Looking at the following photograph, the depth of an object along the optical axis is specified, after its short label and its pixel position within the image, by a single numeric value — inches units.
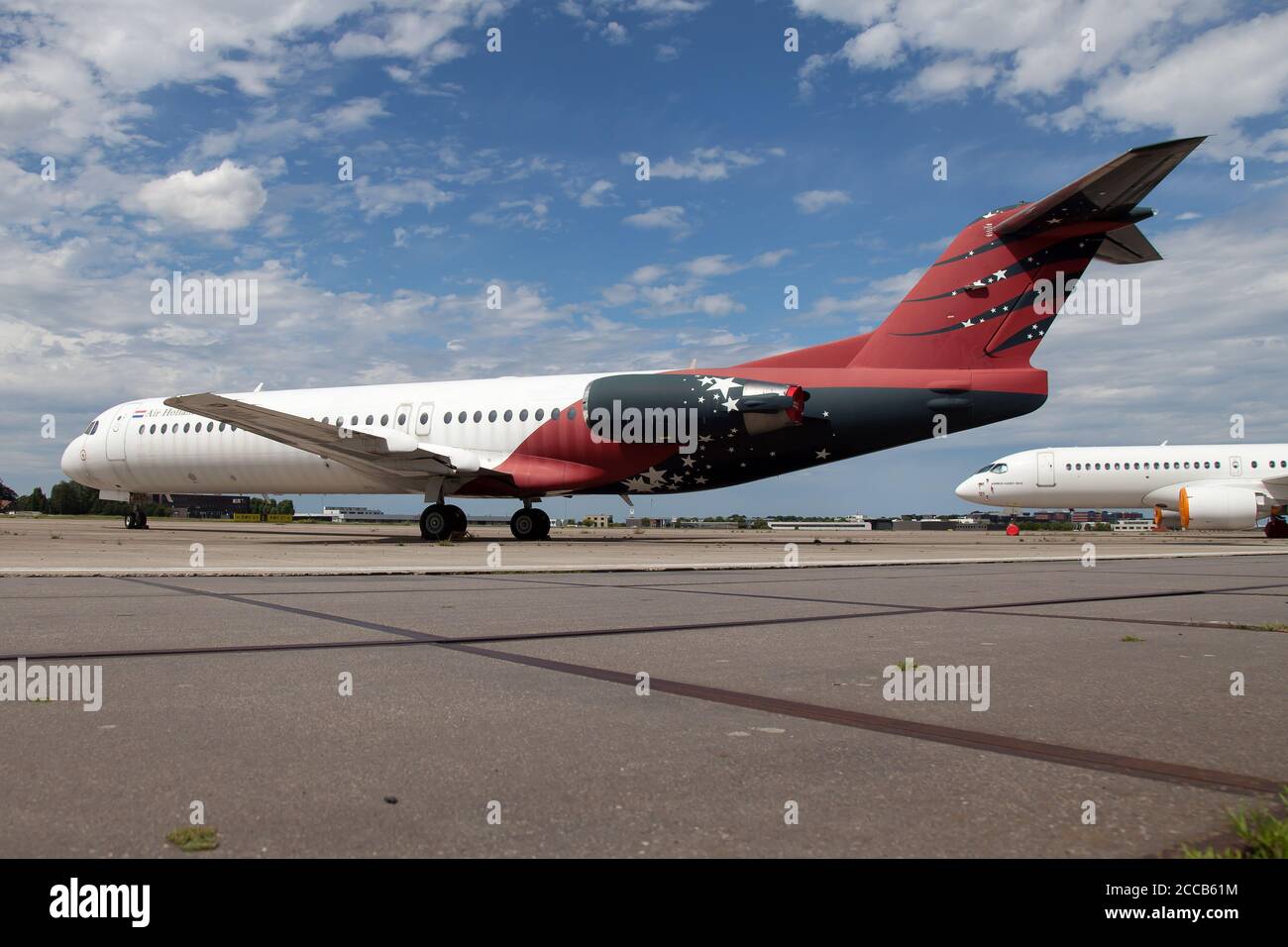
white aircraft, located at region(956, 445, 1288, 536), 1464.1
